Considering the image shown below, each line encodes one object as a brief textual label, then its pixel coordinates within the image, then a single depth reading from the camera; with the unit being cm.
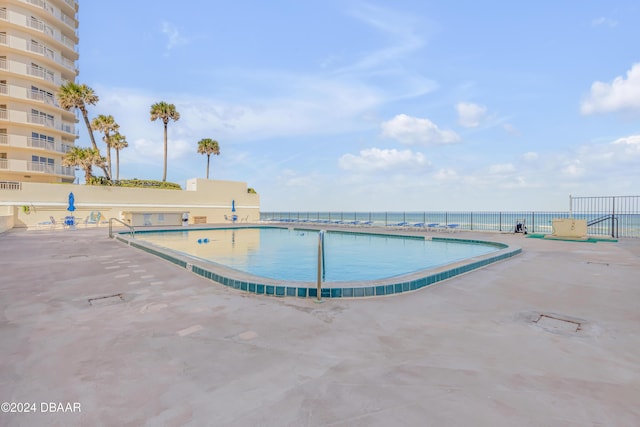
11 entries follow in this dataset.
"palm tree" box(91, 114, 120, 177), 2700
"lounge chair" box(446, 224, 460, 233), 1679
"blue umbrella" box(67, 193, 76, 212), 1600
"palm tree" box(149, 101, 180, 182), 2977
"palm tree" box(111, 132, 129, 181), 2817
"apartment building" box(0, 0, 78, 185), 2206
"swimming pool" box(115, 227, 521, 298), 432
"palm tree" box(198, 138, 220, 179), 3381
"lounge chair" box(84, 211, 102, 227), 2034
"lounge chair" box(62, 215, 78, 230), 1707
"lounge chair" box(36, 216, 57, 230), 1791
